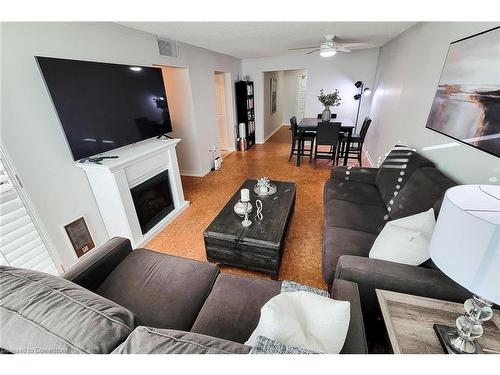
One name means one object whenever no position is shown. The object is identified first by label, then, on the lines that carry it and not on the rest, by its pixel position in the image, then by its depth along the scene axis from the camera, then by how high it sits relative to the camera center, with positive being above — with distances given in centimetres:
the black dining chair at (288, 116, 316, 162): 414 -77
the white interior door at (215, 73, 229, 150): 487 -25
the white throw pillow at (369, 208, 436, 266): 111 -76
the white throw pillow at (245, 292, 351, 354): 68 -73
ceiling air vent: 266 +61
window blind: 139 -83
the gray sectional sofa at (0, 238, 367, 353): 61 -89
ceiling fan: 318 +71
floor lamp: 472 +2
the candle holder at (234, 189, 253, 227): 187 -91
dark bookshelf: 504 -23
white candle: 191 -82
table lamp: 59 -46
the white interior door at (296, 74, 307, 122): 780 -1
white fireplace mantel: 190 -71
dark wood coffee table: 162 -103
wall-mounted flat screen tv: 160 +0
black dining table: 396 -61
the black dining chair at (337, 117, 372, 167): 382 -88
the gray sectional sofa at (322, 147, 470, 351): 106 -91
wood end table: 82 -90
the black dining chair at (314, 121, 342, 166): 365 -67
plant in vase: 418 -17
